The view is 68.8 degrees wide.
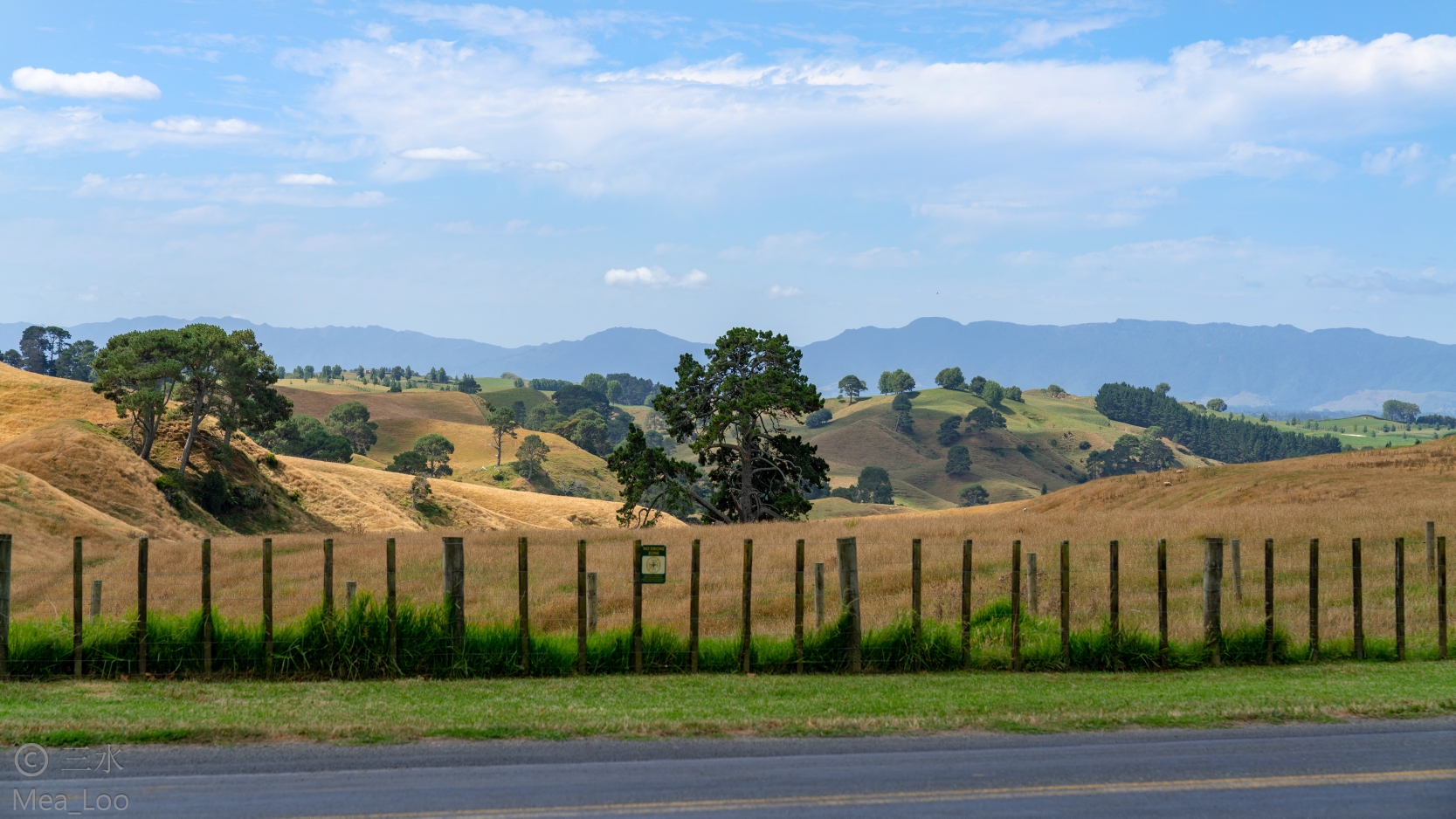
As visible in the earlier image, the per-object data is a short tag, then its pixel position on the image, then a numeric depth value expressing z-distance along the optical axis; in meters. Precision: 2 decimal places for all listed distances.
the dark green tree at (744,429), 46.16
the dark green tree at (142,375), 69.62
